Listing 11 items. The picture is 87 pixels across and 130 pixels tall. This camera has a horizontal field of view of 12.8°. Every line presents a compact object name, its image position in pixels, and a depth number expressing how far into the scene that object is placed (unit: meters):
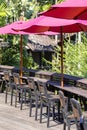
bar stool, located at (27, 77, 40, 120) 9.24
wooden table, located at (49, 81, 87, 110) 8.47
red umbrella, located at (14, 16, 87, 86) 7.68
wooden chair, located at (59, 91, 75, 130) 6.81
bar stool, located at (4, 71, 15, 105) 11.33
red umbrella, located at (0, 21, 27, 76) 11.26
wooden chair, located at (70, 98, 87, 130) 5.59
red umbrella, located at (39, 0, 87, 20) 6.25
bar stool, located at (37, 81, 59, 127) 8.58
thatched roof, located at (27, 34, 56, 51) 46.41
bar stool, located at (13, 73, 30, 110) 10.71
